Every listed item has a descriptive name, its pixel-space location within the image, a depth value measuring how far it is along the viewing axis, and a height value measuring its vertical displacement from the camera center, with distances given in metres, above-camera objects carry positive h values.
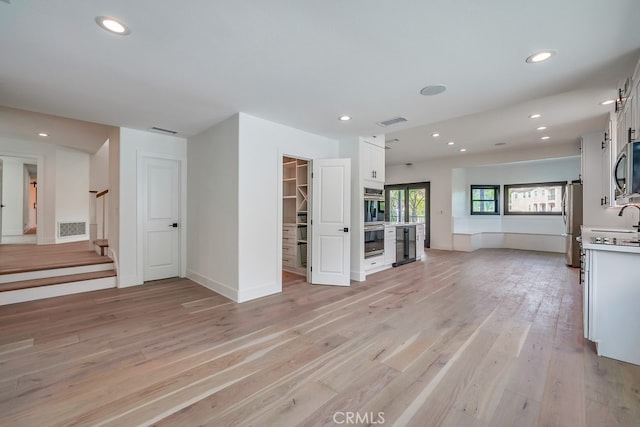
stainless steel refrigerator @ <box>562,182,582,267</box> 5.68 -0.11
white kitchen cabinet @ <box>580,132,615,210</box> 5.10 +0.88
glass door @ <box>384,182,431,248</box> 8.66 +0.36
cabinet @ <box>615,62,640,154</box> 2.27 +0.98
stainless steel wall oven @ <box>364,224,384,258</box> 5.07 -0.51
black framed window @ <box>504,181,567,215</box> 7.76 +0.46
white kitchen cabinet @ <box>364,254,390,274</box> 5.07 -0.98
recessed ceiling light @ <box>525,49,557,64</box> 2.18 +1.30
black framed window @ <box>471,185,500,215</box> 8.62 +0.46
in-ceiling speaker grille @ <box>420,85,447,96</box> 2.80 +1.31
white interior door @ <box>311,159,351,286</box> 4.43 -0.14
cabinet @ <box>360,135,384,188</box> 4.87 +1.01
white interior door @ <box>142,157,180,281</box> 4.57 -0.06
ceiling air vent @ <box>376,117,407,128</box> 3.80 +1.33
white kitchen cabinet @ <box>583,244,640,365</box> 2.17 -0.72
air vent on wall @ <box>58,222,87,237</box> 6.88 -0.39
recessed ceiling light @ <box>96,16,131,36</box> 1.82 +1.31
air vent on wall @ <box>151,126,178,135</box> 4.30 +1.35
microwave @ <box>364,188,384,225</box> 5.00 +0.15
